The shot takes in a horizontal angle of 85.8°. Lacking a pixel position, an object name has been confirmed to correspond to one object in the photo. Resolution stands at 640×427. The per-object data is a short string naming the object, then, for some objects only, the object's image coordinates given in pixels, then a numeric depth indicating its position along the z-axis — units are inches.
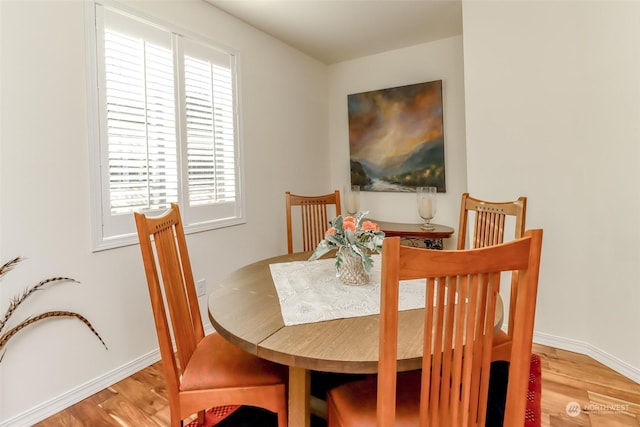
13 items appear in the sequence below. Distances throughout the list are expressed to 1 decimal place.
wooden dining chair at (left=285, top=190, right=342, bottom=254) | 101.9
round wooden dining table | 35.2
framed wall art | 133.8
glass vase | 57.2
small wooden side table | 118.8
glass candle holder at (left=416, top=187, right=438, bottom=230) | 125.0
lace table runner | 46.2
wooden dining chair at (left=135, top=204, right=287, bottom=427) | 47.0
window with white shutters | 78.4
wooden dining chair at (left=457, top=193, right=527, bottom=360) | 54.2
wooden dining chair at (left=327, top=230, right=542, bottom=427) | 28.5
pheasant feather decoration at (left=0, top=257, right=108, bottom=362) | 62.1
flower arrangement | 55.5
